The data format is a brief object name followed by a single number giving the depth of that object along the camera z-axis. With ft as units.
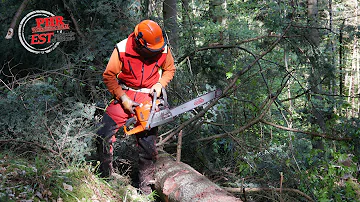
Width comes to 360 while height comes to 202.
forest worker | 12.58
